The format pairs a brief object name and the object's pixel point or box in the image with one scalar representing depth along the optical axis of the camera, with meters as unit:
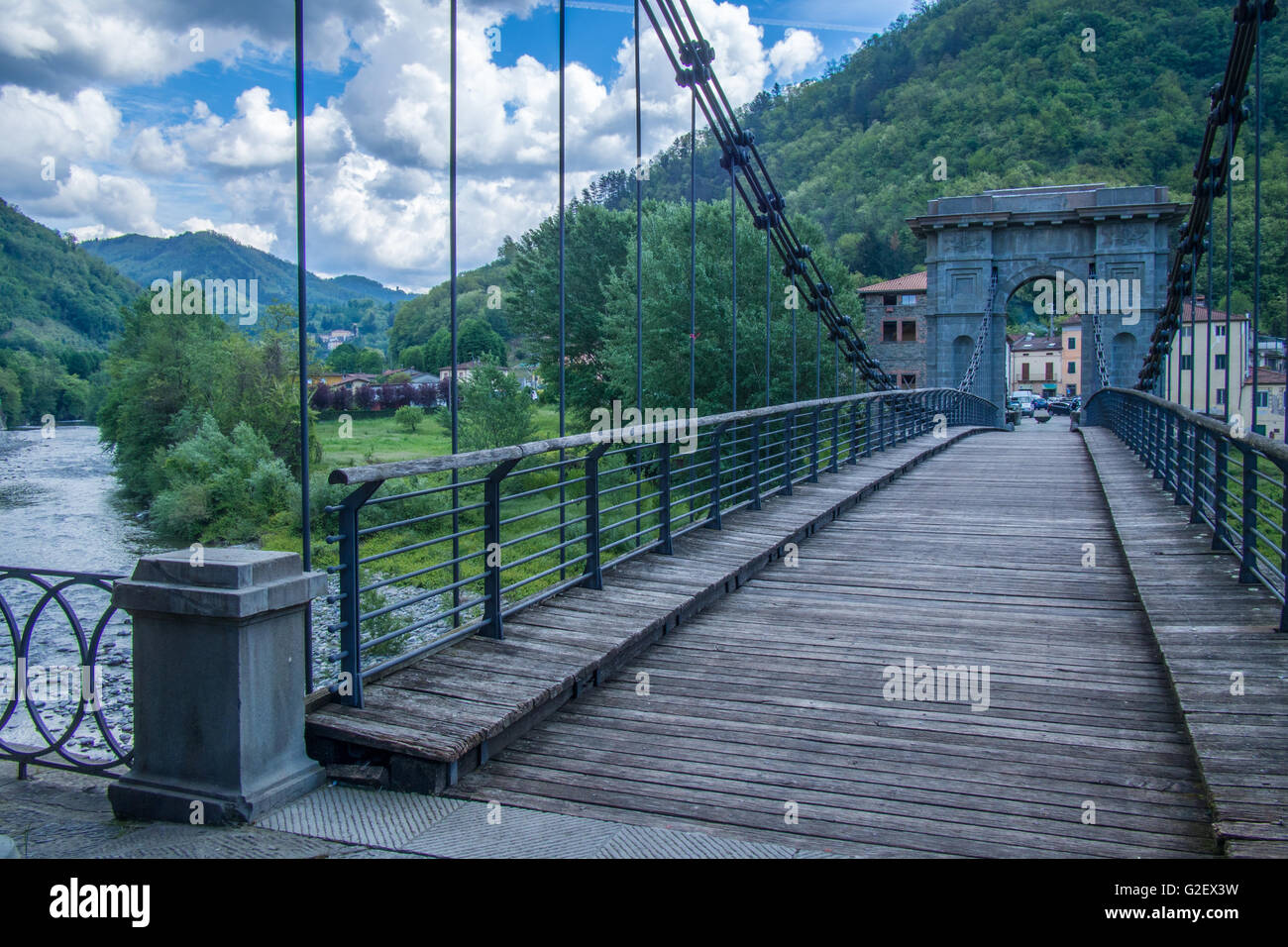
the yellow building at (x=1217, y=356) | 49.53
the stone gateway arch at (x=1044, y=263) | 39.12
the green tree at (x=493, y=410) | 42.84
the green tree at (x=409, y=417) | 58.53
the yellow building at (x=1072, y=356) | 88.31
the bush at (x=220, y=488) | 34.00
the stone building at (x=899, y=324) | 61.22
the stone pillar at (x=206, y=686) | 3.09
